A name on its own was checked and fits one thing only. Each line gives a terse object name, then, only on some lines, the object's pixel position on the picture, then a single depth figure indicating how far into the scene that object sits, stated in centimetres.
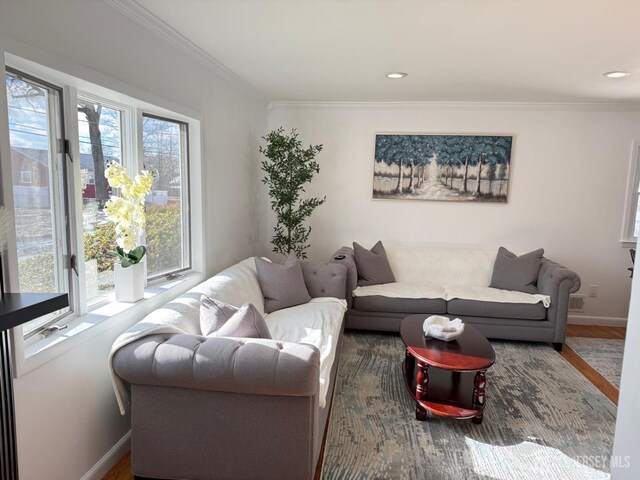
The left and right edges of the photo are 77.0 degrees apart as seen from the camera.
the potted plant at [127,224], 225
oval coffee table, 249
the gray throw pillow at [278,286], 341
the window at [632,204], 441
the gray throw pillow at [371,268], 430
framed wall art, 459
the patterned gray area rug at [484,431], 217
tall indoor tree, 428
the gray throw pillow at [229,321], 210
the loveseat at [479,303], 381
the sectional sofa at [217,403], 175
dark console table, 116
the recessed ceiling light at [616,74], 317
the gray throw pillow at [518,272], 410
